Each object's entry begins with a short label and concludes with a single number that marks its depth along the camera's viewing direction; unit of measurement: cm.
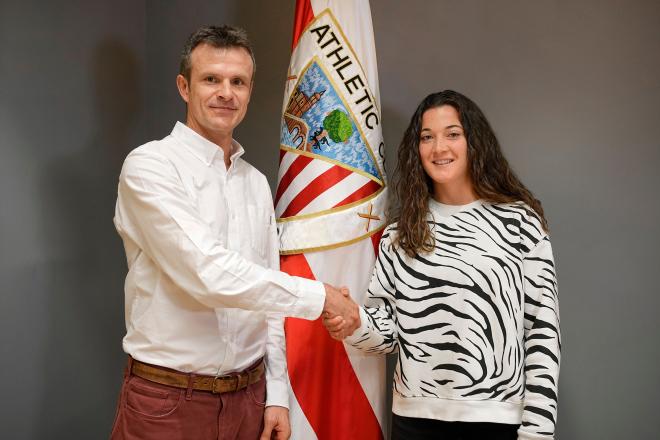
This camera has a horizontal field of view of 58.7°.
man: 140
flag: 185
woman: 154
